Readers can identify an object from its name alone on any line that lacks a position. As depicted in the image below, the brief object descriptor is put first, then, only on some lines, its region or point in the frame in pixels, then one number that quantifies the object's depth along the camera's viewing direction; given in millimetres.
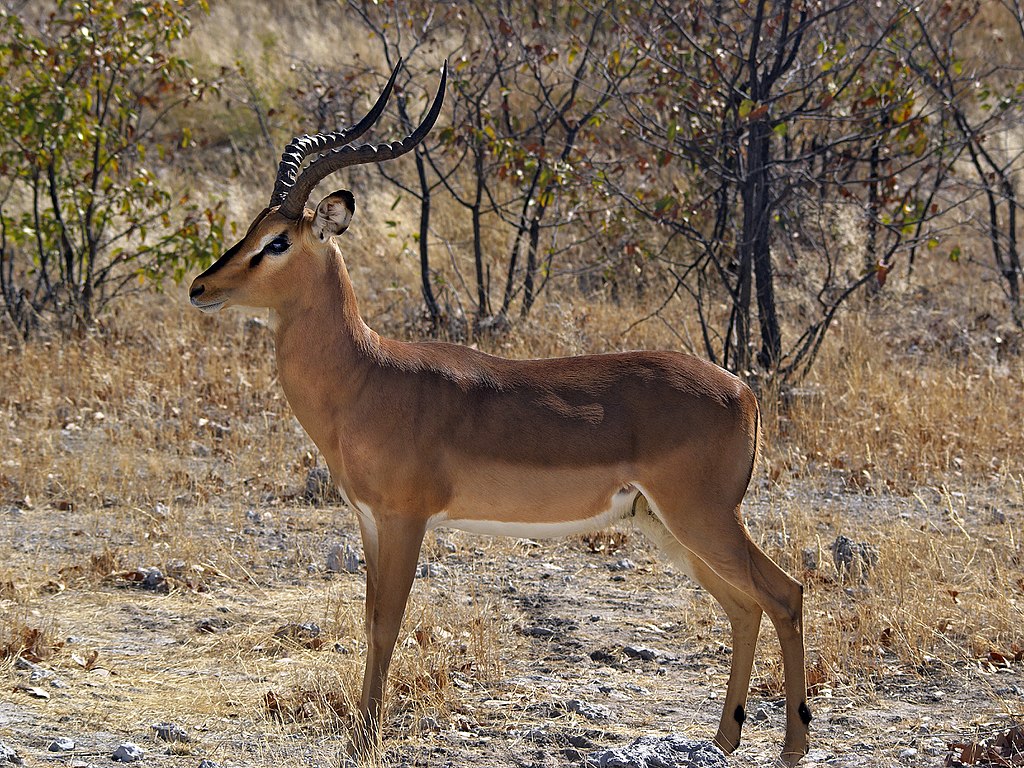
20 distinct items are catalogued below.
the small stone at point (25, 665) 11102
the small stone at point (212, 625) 12352
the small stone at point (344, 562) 14039
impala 9836
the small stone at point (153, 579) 13469
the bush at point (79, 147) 20969
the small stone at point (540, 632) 12367
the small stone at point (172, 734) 9844
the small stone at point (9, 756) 9070
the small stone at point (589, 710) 10484
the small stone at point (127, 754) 9375
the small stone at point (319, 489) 16172
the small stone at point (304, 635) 11953
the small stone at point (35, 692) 10625
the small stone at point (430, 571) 13867
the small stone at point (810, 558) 13859
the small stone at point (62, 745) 9531
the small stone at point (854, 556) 13508
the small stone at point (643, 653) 11890
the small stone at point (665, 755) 8766
